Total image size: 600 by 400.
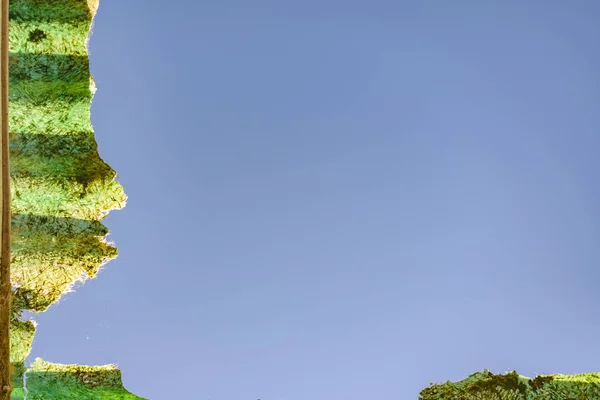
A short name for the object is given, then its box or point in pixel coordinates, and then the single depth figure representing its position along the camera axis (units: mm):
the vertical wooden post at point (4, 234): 5875
